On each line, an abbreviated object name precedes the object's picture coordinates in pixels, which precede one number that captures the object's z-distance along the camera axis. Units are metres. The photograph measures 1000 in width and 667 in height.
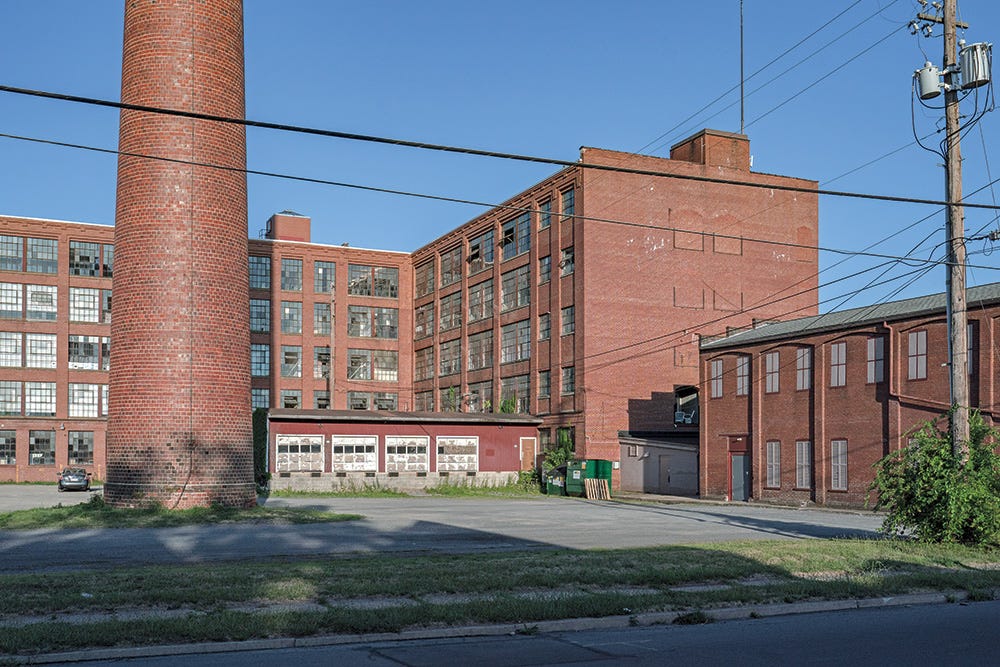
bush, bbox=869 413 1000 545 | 18.55
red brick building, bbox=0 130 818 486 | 54.06
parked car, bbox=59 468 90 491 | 55.84
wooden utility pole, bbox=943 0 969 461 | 19.62
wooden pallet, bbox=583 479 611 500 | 46.53
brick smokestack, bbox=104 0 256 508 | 27.20
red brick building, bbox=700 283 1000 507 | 35.66
